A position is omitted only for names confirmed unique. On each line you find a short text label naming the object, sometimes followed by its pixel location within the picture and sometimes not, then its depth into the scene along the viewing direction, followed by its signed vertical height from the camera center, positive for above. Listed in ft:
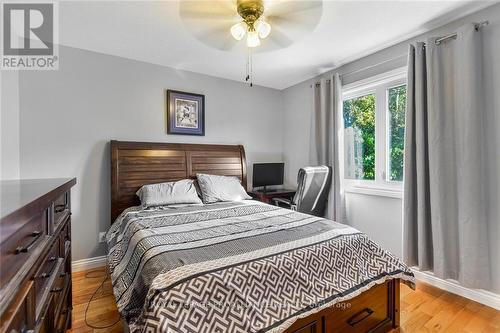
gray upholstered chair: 8.45 -0.85
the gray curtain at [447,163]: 6.42 +0.08
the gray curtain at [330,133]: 10.19 +1.48
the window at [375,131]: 8.85 +1.39
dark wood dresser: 1.98 -0.93
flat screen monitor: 11.96 -0.33
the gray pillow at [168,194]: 8.54 -0.94
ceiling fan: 6.07 +4.17
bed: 3.54 -1.87
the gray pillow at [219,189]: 9.52 -0.85
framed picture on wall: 10.38 +2.42
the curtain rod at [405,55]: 6.49 +3.74
